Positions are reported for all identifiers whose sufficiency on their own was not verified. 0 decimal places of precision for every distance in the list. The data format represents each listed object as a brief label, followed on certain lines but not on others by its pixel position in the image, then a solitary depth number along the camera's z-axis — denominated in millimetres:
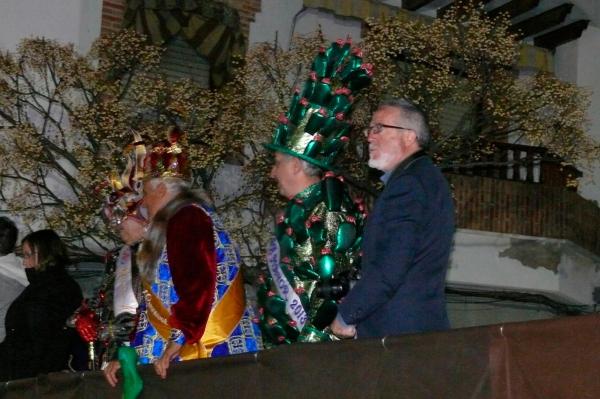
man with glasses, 4888
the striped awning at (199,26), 18053
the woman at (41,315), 7672
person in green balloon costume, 5918
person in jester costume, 6945
